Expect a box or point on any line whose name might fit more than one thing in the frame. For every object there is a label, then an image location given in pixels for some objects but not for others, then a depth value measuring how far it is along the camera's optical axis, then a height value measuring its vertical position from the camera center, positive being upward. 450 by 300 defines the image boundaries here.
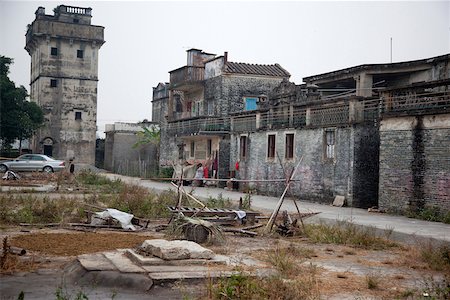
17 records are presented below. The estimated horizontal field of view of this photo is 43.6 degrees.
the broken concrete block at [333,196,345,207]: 21.47 -1.47
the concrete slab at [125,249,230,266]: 8.77 -1.63
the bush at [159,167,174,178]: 37.34 -0.94
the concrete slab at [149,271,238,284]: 7.89 -1.67
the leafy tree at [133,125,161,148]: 45.34 +1.79
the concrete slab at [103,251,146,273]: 8.30 -1.66
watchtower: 47.22 +6.59
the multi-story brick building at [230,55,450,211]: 17.73 +1.03
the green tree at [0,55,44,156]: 39.31 +3.17
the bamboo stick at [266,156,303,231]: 13.48 -1.42
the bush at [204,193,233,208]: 17.92 -1.42
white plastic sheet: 13.87 -1.49
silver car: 34.78 -0.54
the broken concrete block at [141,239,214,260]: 8.97 -1.49
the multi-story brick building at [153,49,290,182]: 33.19 +3.83
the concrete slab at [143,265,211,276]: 8.36 -1.67
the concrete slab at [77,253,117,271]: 8.45 -1.67
